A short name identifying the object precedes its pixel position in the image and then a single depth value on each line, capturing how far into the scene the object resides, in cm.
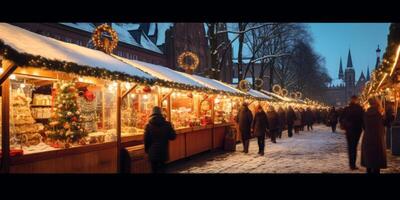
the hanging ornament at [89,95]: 1048
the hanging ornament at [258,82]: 3790
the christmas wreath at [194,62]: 2189
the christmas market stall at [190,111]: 1378
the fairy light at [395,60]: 1072
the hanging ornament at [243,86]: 2711
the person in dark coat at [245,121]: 1639
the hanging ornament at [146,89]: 1300
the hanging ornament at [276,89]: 4440
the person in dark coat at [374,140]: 1004
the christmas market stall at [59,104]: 739
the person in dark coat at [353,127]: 1163
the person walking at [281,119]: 2553
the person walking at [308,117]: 3409
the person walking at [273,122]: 2167
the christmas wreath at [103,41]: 1314
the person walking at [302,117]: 3203
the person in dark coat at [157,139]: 882
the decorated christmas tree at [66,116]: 895
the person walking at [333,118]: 3165
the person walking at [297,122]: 2921
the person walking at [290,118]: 2606
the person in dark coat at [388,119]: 1505
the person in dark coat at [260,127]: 1622
